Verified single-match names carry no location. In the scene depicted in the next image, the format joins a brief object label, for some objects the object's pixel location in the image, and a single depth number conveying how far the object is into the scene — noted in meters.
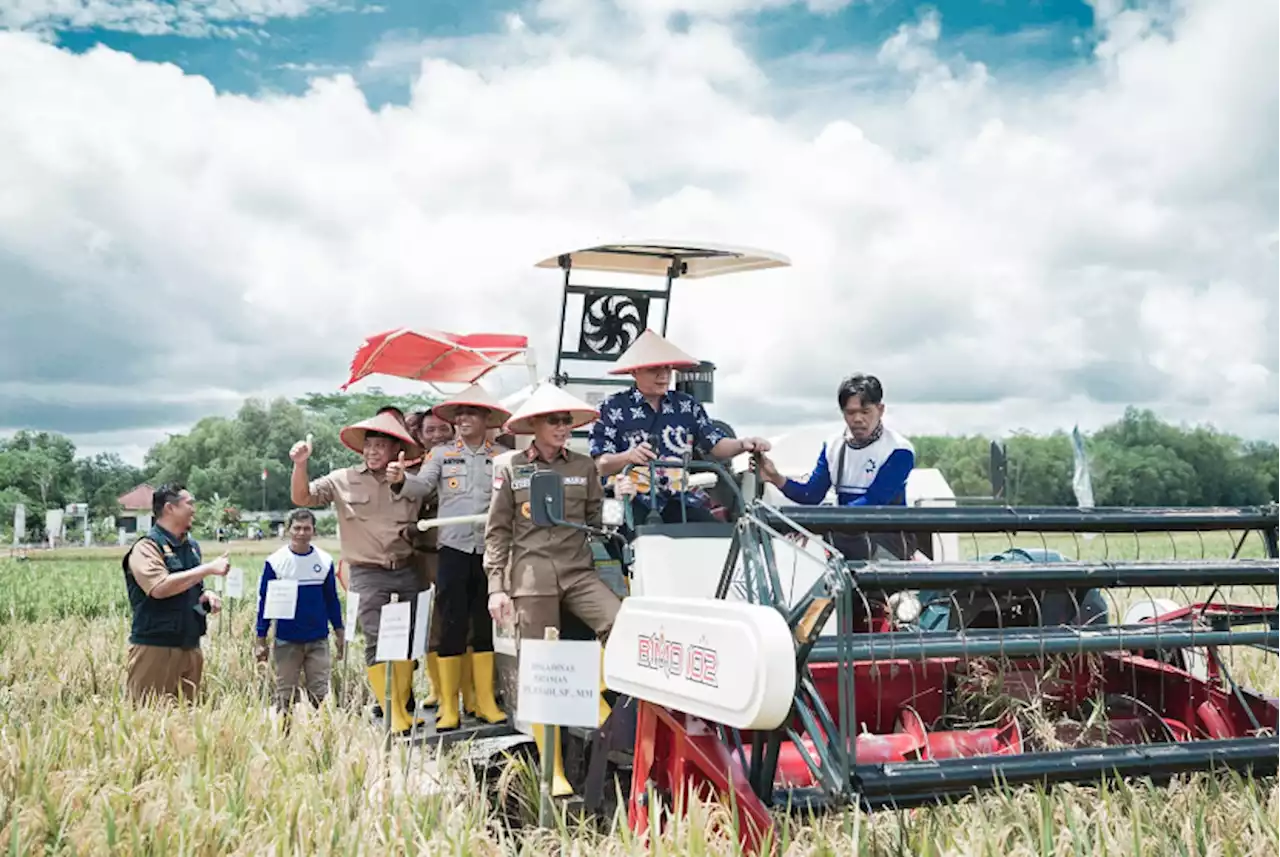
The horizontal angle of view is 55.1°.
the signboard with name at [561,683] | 4.87
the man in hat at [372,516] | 7.44
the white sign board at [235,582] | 8.85
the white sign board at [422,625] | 6.39
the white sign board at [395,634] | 6.24
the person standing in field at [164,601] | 7.75
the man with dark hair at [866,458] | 6.50
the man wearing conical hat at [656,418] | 6.37
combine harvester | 3.99
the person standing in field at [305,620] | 9.20
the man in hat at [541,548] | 5.86
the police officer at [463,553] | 6.79
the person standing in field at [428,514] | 7.55
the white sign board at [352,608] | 7.43
